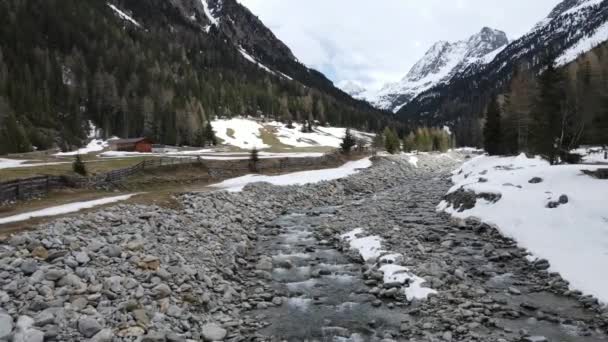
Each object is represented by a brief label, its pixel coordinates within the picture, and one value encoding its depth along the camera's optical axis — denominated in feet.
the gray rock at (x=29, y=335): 35.73
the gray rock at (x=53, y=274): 44.80
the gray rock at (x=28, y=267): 44.86
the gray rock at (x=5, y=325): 35.83
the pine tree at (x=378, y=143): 423.23
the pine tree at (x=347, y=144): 262.06
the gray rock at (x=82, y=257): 50.18
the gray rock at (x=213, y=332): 44.29
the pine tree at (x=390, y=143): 346.13
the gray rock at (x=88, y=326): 38.97
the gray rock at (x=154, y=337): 40.57
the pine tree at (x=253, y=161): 185.16
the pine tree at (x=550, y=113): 152.56
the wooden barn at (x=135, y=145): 324.60
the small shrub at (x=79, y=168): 129.79
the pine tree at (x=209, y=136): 384.72
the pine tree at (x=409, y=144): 431.43
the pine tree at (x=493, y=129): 252.83
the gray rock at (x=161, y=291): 49.44
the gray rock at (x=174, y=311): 46.54
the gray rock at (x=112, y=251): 54.95
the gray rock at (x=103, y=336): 38.19
